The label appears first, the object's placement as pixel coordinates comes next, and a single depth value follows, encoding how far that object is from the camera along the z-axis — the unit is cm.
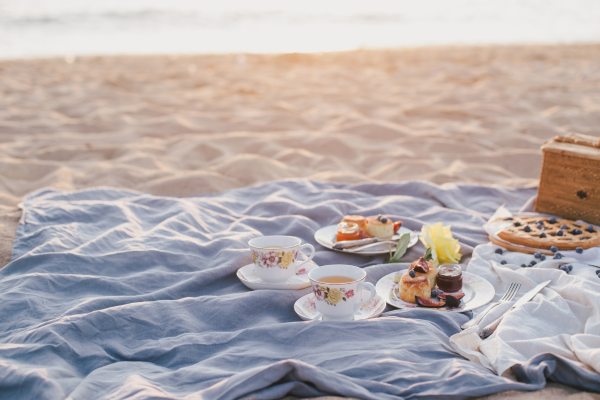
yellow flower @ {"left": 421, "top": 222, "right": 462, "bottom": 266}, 234
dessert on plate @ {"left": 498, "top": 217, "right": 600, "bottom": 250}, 237
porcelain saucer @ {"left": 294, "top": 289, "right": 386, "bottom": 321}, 187
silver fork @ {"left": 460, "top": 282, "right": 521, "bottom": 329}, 183
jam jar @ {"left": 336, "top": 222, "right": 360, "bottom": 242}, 259
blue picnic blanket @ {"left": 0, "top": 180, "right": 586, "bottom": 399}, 150
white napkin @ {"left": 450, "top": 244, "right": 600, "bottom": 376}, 160
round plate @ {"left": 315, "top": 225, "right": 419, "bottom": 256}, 251
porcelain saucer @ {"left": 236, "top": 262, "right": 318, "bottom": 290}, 211
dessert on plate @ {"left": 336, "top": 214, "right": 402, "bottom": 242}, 260
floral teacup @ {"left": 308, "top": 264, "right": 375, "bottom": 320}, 178
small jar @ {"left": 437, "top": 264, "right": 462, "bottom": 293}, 203
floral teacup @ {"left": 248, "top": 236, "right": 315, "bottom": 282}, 208
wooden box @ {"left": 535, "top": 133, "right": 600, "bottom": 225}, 268
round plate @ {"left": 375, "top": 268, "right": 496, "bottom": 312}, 195
